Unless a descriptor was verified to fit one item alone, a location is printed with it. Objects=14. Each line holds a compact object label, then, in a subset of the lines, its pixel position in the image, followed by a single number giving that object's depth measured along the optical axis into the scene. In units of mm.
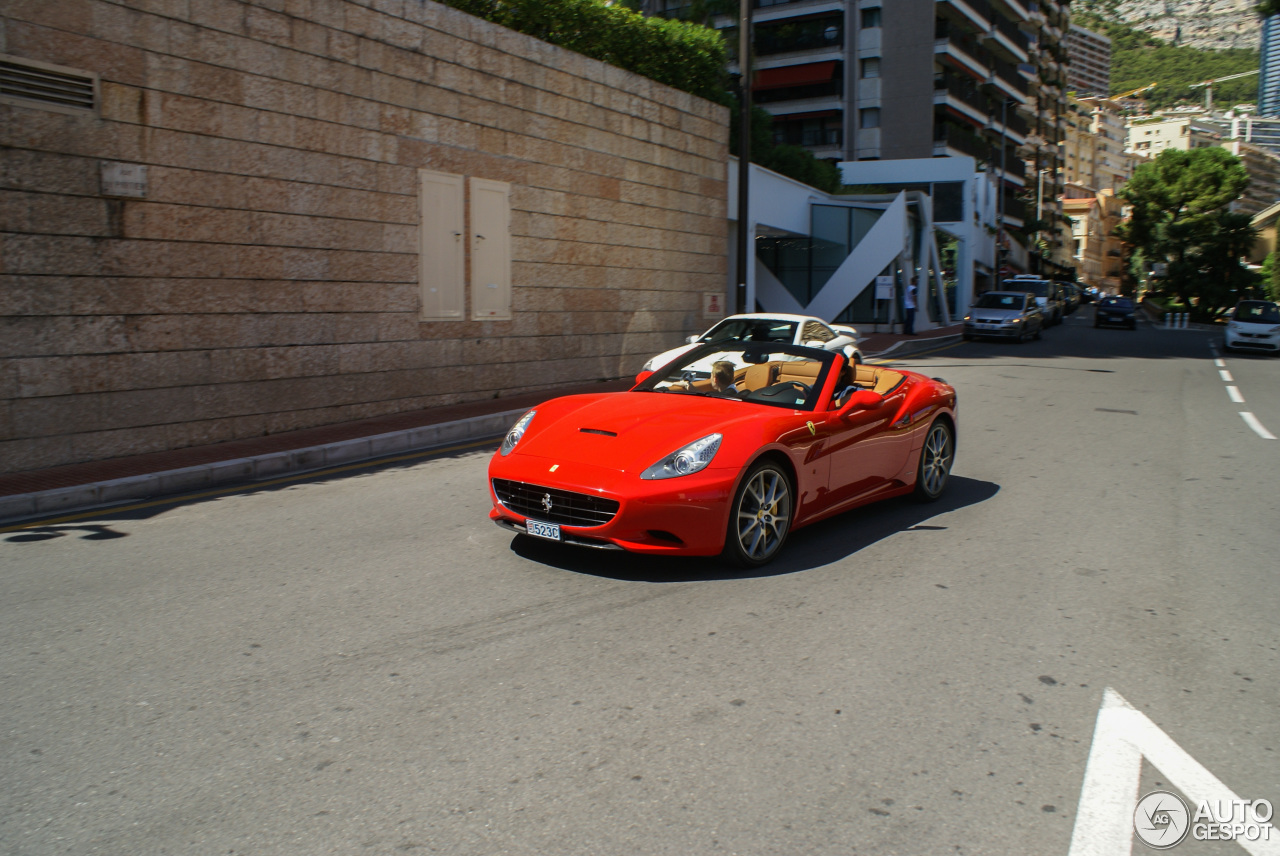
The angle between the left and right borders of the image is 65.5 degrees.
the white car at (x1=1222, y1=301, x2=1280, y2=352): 28172
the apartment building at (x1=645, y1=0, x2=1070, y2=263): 55531
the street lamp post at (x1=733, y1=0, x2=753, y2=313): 18234
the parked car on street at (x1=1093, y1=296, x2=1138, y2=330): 38781
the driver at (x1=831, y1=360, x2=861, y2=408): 6525
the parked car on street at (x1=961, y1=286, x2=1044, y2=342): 29859
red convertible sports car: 5320
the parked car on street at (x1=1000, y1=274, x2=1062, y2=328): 37688
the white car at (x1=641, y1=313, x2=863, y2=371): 14992
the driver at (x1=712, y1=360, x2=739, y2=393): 6535
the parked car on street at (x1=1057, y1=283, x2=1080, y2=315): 54753
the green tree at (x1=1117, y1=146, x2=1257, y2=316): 57594
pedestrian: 31453
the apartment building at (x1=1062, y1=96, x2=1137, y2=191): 159875
